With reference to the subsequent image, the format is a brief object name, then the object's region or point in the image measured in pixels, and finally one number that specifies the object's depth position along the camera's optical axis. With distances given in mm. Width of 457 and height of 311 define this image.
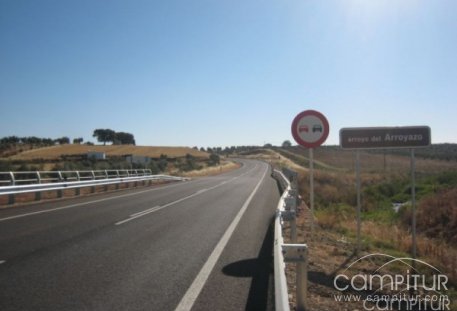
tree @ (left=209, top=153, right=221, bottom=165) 103281
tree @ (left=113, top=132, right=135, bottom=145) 173000
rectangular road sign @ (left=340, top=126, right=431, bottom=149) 8352
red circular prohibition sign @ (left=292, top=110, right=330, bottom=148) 9930
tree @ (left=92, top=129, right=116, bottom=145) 170250
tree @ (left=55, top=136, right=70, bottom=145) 148350
